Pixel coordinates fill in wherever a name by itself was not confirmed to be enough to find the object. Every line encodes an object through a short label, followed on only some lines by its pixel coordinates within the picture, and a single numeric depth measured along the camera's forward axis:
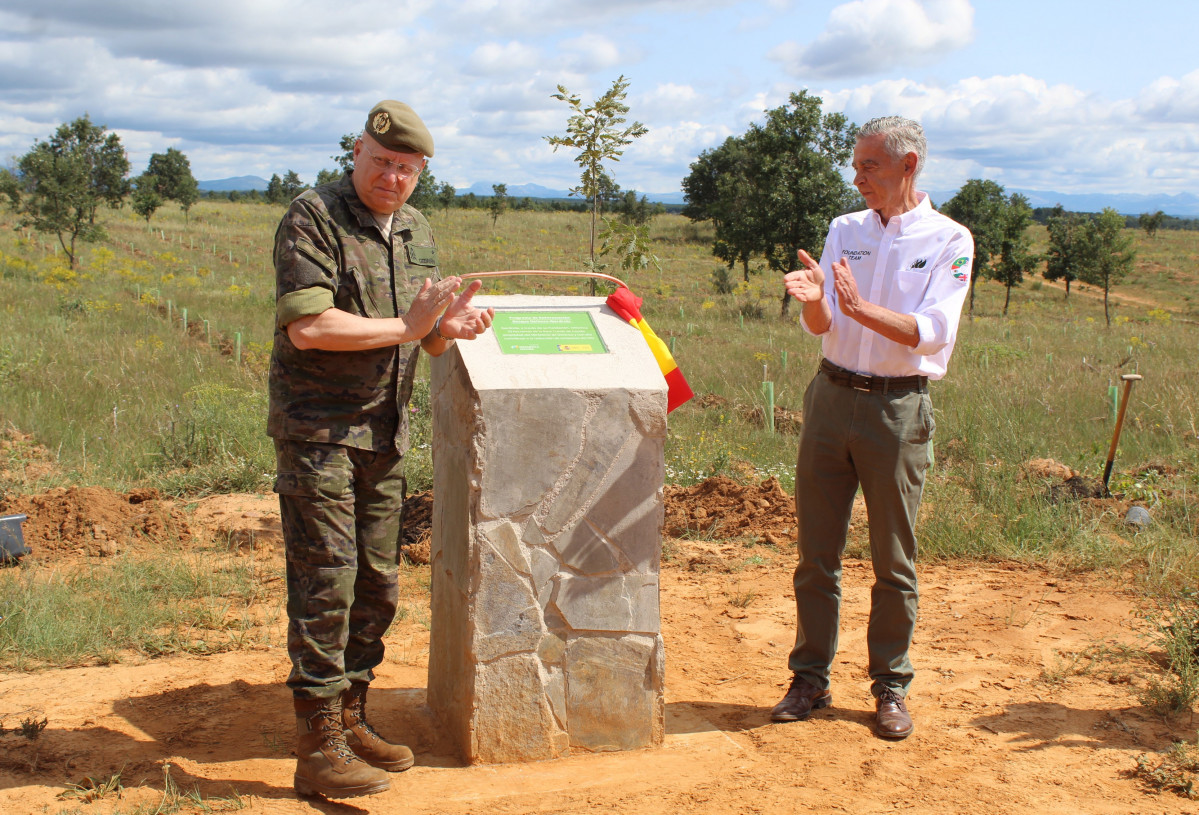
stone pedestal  2.91
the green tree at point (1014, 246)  29.64
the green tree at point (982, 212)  29.20
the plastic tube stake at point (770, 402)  7.88
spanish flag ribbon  3.25
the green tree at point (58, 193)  19.23
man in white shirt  3.12
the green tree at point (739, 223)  22.78
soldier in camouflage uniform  2.66
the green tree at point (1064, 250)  29.80
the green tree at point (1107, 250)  28.28
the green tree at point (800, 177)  21.72
